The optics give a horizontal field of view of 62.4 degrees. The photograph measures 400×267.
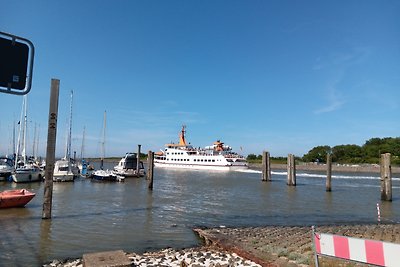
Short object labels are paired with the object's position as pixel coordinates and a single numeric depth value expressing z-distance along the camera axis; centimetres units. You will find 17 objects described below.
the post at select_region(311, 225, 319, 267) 560
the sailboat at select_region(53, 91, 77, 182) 3744
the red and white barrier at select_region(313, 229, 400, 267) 449
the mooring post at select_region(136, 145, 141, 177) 4909
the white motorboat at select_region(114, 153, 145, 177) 4891
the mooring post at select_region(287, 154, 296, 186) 3844
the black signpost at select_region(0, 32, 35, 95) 282
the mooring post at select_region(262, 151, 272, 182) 4511
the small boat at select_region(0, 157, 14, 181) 3786
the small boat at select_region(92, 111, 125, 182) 4098
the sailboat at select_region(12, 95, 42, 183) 3494
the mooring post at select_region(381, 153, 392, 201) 2459
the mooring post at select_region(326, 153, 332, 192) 3242
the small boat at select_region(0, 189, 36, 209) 1741
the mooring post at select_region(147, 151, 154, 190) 3149
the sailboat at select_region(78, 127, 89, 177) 4659
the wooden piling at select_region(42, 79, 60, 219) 1423
